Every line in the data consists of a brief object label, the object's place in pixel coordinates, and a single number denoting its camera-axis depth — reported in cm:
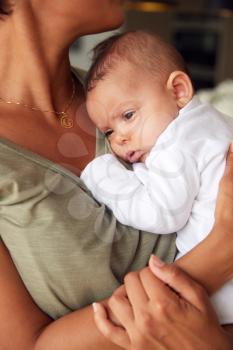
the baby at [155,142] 85
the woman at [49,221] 81
